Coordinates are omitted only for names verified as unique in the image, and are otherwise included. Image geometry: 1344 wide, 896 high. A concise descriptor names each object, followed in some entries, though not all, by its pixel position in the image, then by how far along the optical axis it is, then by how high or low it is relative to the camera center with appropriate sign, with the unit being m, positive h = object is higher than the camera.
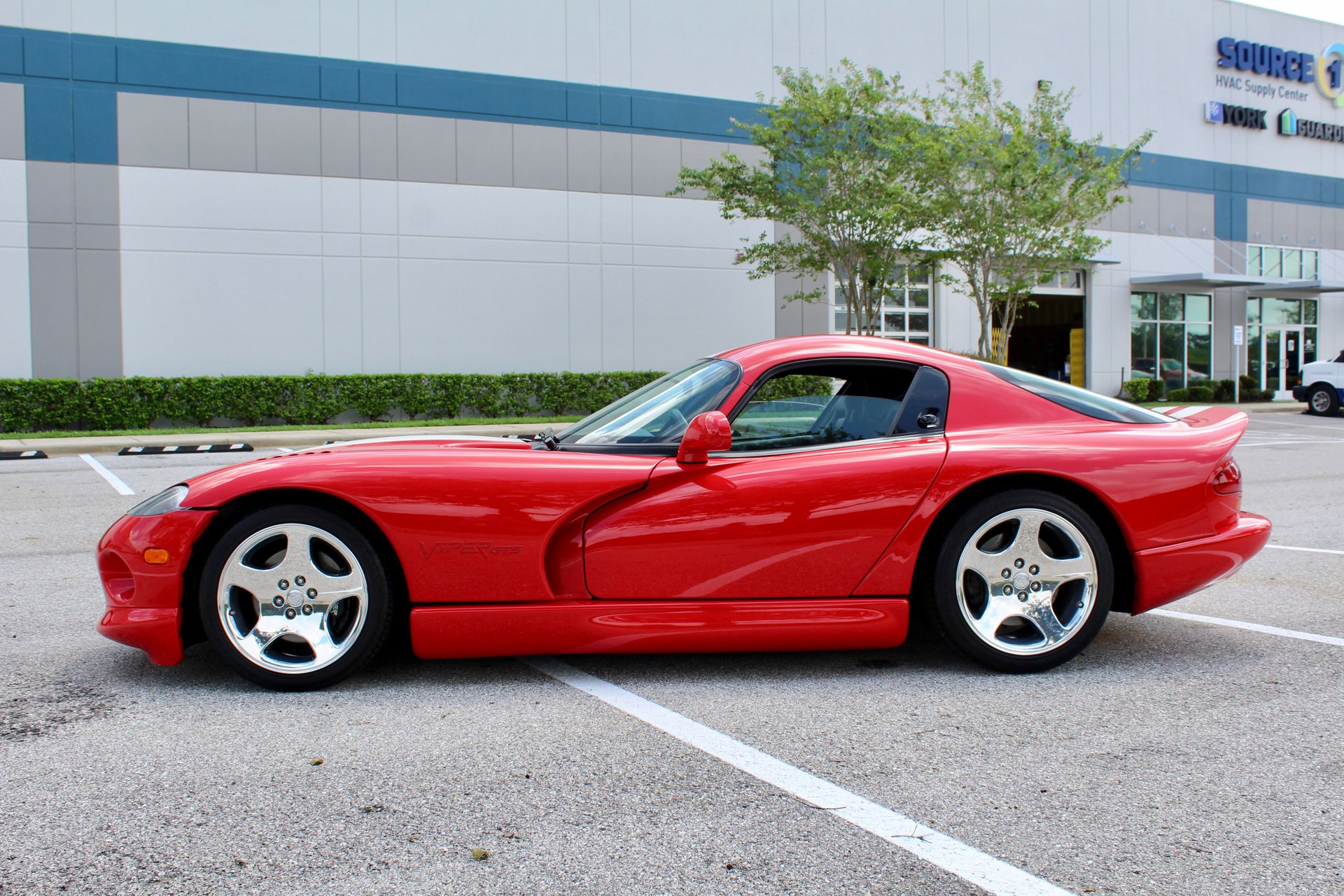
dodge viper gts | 3.57 -0.45
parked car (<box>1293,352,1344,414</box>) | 24.25 +0.41
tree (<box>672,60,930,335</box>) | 19.20 +4.43
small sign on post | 26.11 +1.37
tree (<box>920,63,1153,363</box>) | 19.61 +4.22
